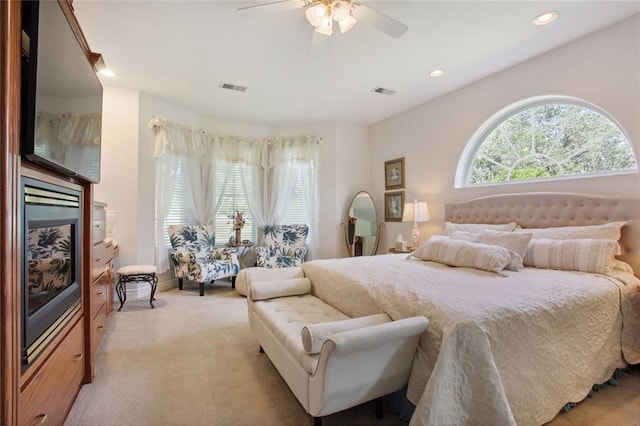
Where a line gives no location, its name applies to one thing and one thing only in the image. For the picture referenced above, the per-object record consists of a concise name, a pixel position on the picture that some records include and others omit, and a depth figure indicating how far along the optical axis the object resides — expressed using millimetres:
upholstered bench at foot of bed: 1350
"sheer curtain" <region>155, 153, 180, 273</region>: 4190
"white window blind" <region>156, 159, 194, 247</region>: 4422
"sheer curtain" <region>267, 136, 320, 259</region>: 5277
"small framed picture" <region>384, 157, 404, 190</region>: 4800
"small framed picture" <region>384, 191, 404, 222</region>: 4836
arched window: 2738
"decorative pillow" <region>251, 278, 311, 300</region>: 2430
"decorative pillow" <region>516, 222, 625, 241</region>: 2381
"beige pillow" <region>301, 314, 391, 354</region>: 1481
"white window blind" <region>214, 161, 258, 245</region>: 5004
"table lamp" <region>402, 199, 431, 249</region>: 4070
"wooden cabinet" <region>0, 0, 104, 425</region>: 918
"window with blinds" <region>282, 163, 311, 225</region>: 5324
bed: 1328
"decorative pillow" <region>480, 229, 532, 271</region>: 2406
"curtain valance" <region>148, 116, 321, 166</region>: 4180
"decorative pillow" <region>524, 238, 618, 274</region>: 2225
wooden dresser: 1999
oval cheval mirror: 5184
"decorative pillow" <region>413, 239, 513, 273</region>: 2340
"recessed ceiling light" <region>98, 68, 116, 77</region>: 3293
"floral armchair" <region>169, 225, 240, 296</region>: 4055
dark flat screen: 1084
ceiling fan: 2018
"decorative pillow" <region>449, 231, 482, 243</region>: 2858
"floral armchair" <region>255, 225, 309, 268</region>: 4676
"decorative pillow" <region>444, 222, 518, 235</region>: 3062
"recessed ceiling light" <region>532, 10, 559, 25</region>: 2414
